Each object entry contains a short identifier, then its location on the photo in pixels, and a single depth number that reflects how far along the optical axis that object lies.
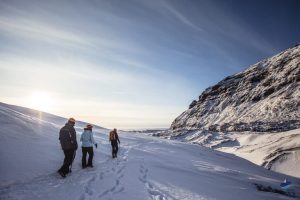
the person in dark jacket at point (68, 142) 9.29
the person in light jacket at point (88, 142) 11.09
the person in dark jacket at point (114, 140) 15.56
